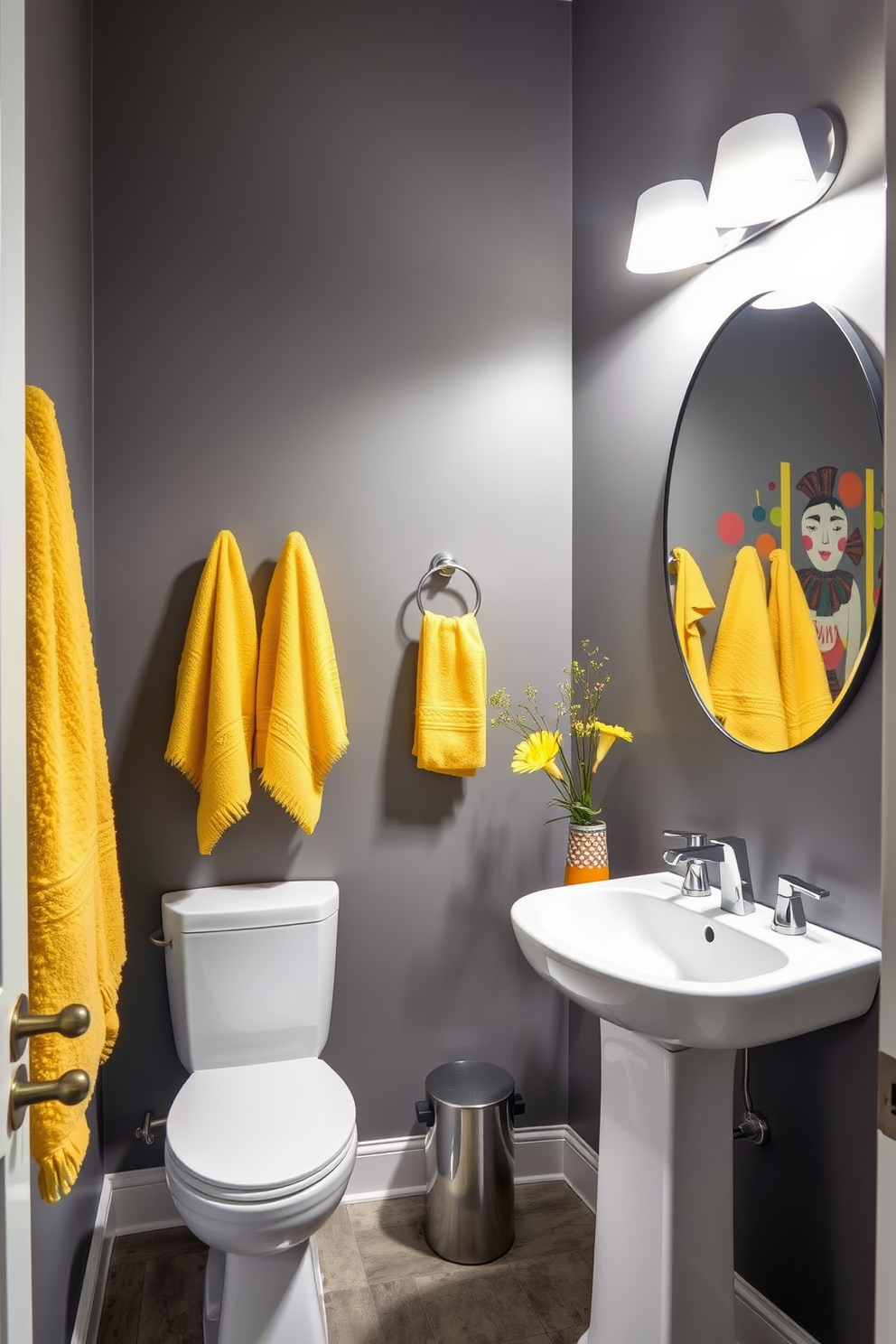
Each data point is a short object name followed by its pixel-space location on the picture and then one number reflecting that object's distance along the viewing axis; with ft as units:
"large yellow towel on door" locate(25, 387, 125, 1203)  3.01
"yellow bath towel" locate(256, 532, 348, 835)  6.52
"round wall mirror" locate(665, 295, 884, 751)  4.59
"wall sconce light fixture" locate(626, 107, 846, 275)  4.65
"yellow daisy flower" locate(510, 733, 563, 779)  6.53
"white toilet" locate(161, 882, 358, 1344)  4.87
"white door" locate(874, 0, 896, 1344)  2.33
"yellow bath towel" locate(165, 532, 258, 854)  6.39
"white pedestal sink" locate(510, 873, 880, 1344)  4.08
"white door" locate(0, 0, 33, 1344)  2.41
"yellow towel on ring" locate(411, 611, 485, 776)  6.93
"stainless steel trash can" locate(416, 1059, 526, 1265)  6.37
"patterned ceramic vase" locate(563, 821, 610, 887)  6.45
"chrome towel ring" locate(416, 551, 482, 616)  7.08
